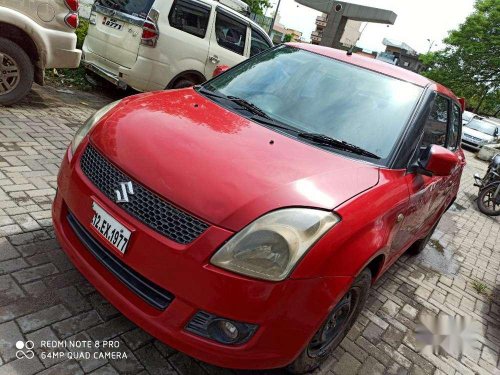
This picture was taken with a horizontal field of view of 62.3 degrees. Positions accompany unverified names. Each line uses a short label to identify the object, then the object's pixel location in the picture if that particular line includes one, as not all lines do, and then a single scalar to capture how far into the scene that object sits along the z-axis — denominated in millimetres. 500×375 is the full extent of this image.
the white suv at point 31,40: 4602
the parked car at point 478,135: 18672
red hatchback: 1794
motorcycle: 7989
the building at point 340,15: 18844
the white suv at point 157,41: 5902
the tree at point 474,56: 29469
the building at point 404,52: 77125
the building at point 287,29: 71725
